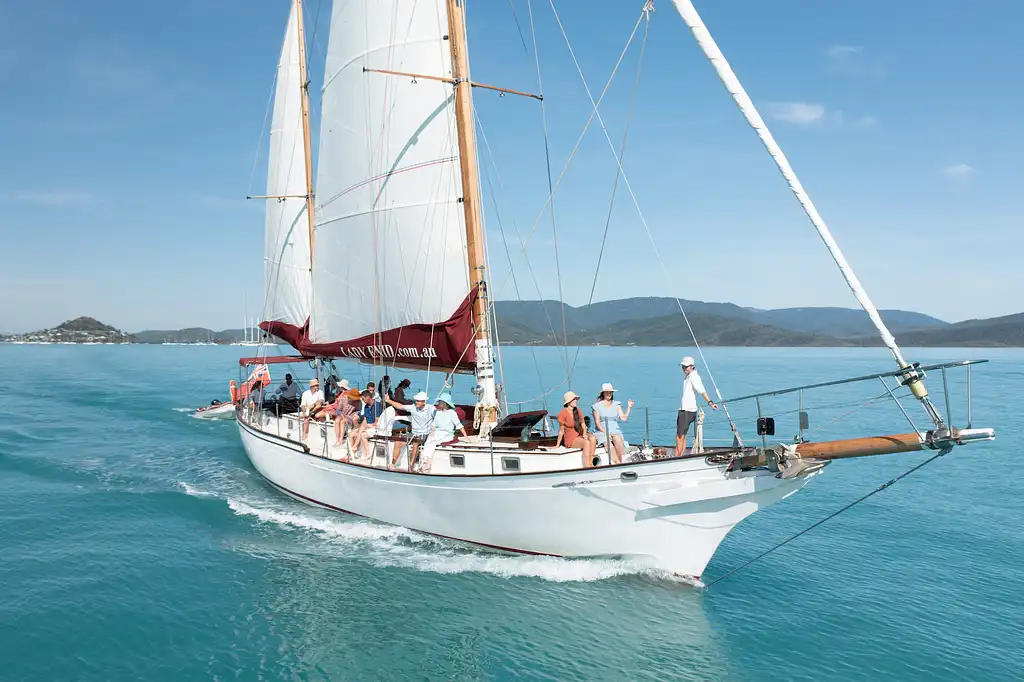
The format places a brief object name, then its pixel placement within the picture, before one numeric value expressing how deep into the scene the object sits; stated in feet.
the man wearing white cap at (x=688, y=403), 34.40
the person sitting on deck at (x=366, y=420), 44.70
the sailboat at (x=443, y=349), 31.81
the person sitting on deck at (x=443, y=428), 39.73
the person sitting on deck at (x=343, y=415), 47.93
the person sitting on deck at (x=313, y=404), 53.01
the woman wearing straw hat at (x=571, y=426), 36.91
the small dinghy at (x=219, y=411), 109.91
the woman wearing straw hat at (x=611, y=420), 36.29
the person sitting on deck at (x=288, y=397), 64.90
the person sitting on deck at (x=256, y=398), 62.54
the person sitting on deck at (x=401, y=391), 52.39
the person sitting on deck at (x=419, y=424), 40.98
